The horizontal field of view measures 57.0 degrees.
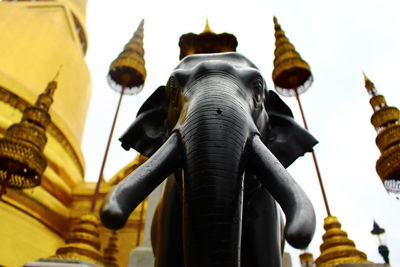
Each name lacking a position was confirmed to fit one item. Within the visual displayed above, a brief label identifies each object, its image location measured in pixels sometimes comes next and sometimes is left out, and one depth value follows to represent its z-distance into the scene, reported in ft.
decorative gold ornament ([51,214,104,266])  13.91
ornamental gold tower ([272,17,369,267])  12.73
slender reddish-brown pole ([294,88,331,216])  15.11
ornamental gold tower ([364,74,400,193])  19.89
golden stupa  22.15
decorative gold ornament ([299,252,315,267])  39.73
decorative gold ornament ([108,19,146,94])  24.26
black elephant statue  3.24
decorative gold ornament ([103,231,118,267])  20.78
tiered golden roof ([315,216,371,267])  12.51
